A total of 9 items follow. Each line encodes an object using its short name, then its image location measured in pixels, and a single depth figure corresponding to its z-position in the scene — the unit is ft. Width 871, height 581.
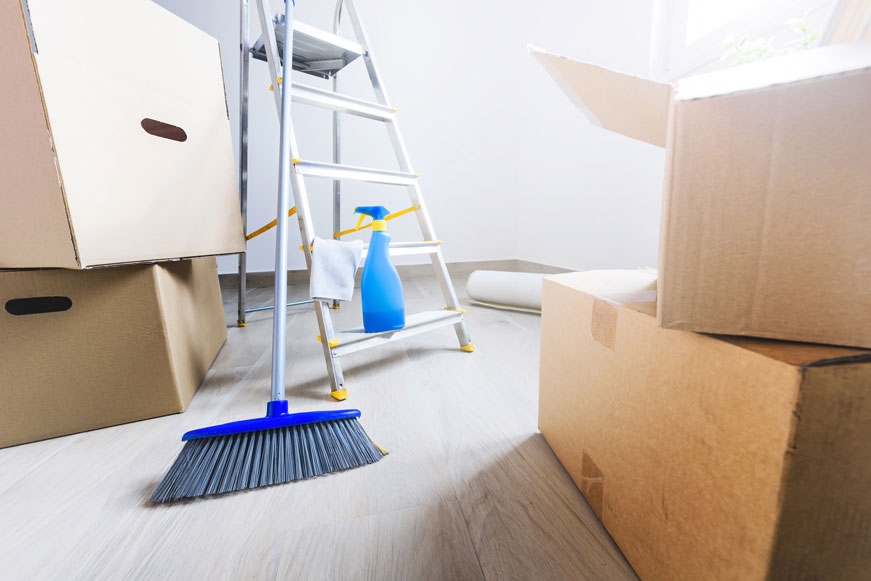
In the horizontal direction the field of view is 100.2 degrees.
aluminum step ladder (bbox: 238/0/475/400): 2.69
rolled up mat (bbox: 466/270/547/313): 4.69
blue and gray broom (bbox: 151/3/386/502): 1.68
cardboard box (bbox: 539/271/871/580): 0.74
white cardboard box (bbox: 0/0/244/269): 1.79
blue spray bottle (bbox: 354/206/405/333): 2.90
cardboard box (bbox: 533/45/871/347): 0.75
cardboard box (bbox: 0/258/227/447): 2.02
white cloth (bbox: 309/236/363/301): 2.56
